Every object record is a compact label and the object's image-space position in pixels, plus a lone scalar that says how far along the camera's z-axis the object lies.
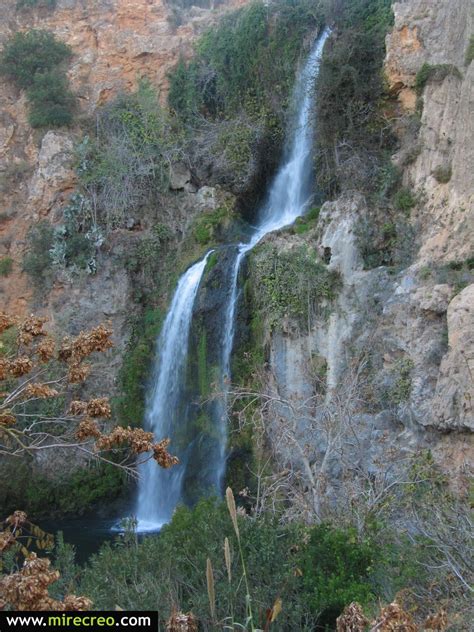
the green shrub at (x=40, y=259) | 19.70
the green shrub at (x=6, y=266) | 20.33
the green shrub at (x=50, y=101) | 22.42
